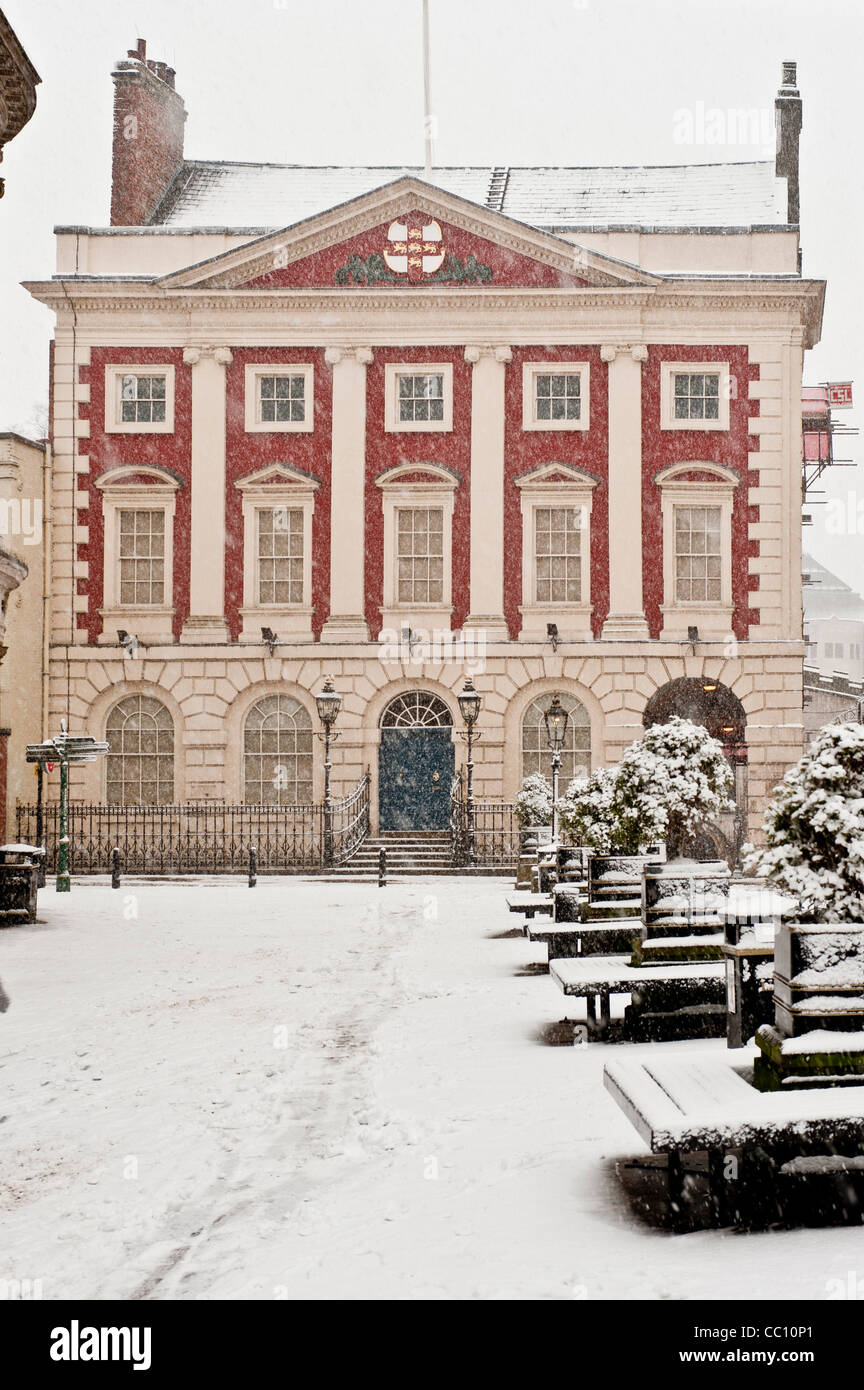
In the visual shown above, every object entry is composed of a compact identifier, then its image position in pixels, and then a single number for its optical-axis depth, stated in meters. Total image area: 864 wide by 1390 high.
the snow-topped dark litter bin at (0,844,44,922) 18.22
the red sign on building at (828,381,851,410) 44.62
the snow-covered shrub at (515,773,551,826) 26.83
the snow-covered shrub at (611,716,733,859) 12.41
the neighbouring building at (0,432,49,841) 29.47
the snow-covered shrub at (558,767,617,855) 14.14
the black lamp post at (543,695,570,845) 25.03
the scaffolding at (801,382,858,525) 43.88
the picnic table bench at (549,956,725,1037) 9.20
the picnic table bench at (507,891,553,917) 15.94
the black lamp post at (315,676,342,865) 28.14
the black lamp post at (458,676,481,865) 27.97
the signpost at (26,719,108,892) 24.22
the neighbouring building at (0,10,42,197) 11.86
